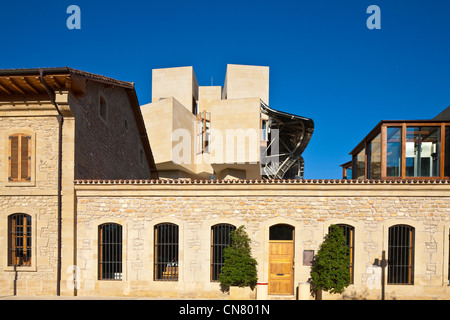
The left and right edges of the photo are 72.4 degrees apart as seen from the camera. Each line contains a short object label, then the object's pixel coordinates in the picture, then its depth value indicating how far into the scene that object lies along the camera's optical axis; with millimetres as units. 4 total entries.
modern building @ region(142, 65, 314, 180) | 29219
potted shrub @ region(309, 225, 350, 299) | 11016
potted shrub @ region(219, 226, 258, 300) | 11211
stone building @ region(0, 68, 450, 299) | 11492
